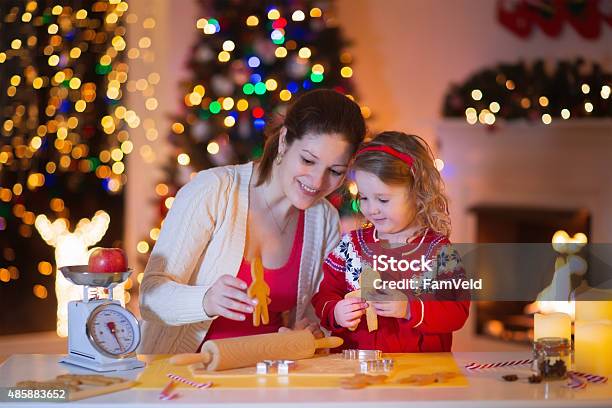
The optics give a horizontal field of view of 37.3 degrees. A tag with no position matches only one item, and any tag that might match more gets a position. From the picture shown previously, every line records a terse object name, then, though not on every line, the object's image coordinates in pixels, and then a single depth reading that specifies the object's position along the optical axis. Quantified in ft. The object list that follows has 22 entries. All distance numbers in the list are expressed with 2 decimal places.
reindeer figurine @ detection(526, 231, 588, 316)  7.34
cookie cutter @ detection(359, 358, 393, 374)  6.95
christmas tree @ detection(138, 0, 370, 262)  14.79
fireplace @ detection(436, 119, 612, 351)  17.40
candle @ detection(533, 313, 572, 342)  7.02
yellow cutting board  6.55
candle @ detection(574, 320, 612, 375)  7.03
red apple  7.12
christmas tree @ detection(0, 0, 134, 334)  15.49
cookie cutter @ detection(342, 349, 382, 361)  7.31
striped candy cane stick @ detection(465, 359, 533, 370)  7.13
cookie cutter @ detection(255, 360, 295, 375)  6.85
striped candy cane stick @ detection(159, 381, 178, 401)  6.14
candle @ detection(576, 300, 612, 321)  7.21
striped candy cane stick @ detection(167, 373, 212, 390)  6.43
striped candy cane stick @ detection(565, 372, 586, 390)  6.56
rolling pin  6.81
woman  8.21
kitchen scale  6.97
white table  6.04
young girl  7.98
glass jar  6.78
